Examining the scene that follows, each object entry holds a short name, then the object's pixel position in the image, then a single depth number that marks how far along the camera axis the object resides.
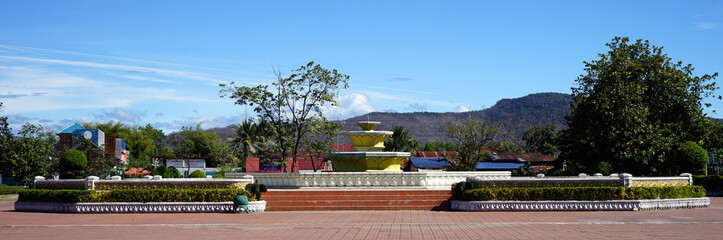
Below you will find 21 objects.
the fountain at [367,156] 30.75
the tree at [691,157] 35.22
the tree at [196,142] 90.00
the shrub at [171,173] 43.50
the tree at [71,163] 39.69
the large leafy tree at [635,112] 35.00
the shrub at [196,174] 43.44
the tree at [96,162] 47.69
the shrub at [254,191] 25.12
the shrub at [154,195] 24.80
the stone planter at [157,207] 24.66
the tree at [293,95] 42.06
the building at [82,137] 65.00
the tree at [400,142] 68.62
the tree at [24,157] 48.09
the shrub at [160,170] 43.53
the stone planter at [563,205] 23.88
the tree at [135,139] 100.44
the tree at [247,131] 67.81
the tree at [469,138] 45.16
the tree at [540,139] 84.62
